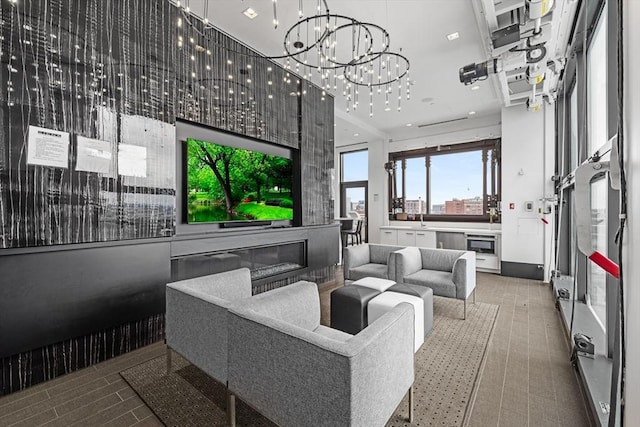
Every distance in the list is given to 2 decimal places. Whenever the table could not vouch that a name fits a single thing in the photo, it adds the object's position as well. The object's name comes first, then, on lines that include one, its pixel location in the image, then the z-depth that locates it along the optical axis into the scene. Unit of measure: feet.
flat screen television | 11.30
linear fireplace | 10.98
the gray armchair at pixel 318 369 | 4.04
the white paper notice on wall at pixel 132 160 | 8.86
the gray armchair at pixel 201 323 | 5.86
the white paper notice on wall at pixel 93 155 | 8.00
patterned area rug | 6.18
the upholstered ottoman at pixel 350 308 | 9.27
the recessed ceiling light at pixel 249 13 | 10.69
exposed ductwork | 8.70
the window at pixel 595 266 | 9.99
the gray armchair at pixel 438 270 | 11.70
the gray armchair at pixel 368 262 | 13.62
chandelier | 11.75
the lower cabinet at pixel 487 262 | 20.53
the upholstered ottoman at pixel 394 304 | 8.73
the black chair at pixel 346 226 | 25.58
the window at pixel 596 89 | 9.63
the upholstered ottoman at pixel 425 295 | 9.87
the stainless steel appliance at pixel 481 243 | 20.71
